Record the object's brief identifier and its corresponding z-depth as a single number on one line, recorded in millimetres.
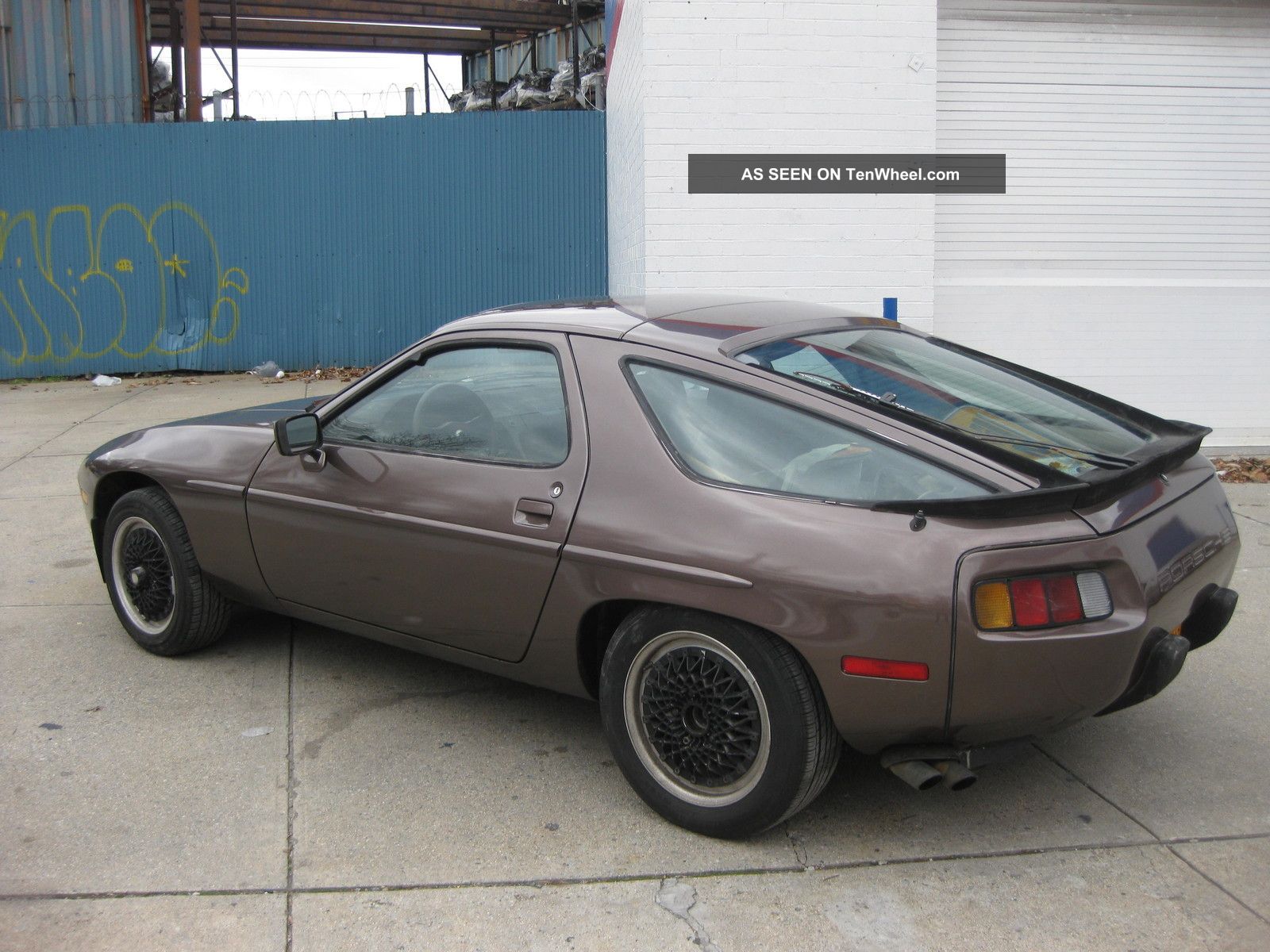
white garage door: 8930
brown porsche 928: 2916
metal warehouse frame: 14719
